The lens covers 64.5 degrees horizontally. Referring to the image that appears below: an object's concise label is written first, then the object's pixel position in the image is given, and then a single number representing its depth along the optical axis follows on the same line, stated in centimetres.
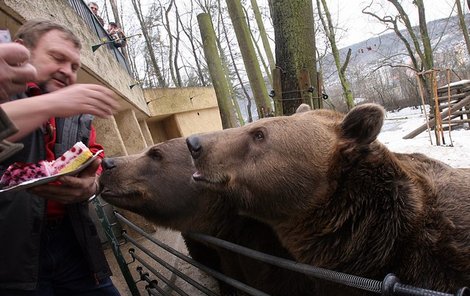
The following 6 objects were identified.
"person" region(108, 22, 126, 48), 1186
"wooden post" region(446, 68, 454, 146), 1063
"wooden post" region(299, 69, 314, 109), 445
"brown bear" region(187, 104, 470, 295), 167
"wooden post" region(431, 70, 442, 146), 1057
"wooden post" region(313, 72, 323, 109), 461
